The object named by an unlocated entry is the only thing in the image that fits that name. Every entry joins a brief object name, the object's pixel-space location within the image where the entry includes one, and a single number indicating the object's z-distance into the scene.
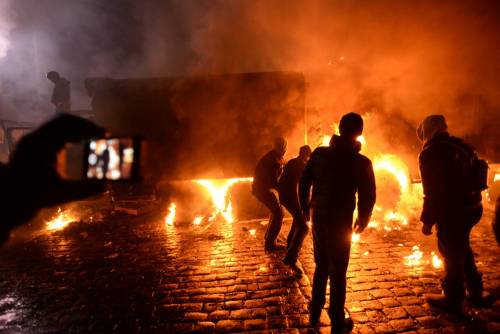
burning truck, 9.20
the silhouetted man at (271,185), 5.52
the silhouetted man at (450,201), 3.39
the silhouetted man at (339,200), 3.16
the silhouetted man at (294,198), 5.01
